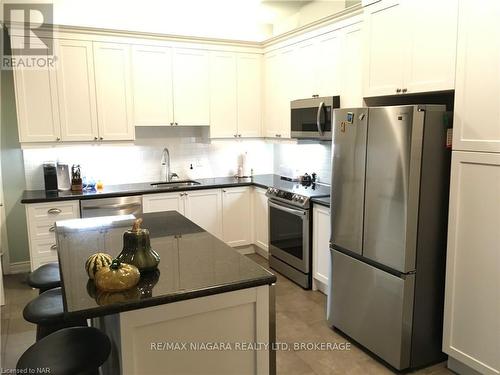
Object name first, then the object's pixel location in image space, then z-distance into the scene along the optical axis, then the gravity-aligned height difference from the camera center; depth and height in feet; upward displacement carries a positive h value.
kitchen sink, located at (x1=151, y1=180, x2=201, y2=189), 15.47 -1.88
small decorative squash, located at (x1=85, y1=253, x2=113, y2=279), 5.64 -1.74
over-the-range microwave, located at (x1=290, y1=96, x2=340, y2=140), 12.40 +0.48
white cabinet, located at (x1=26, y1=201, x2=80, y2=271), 12.90 -2.76
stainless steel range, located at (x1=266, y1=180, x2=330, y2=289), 12.63 -3.05
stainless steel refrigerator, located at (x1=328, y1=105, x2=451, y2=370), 8.15 -1.92
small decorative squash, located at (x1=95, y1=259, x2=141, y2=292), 5.35 -1.84
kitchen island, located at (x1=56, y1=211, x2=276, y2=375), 5.30 -2.39
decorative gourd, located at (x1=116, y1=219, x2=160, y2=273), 6.03 -1.71
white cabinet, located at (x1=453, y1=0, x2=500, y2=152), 7.24 +0.93
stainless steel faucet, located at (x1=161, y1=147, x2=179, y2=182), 16.25 -1.16
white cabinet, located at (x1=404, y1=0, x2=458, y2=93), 8.00 +1.72
